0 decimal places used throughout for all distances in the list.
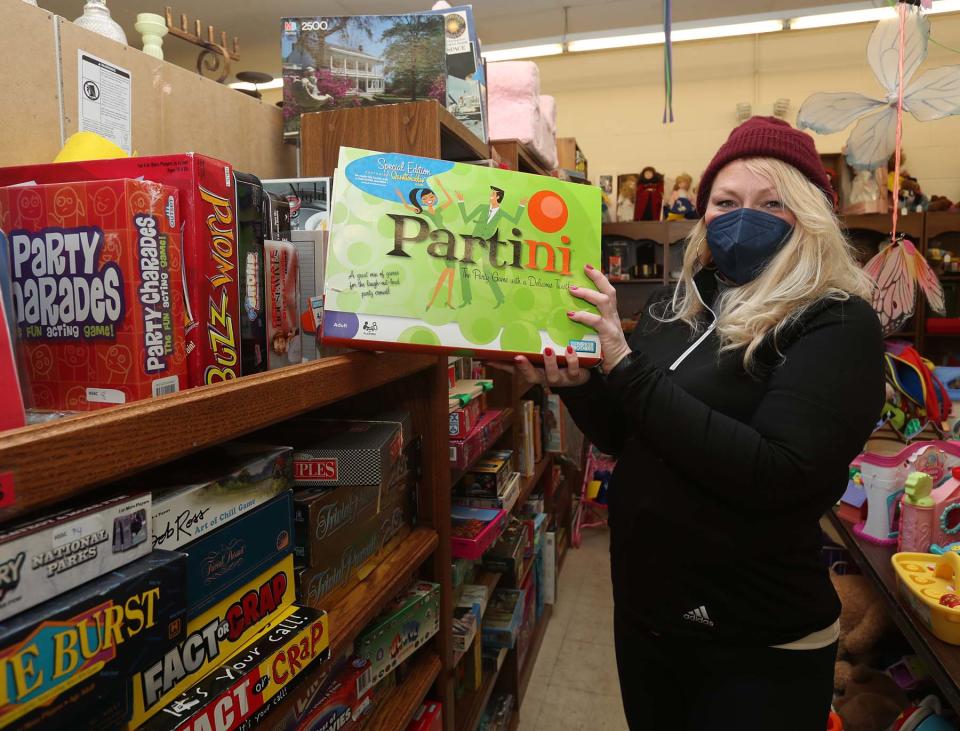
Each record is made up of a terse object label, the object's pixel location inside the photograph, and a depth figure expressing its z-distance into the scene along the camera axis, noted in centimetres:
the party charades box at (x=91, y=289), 67
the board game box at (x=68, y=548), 49
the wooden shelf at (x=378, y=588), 99
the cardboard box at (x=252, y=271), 83
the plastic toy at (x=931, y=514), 170
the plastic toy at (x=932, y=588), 133
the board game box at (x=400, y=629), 119
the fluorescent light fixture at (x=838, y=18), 419
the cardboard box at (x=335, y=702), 98
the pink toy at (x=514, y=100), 263
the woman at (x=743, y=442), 105
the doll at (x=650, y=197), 532
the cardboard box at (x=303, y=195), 119
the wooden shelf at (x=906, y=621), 123
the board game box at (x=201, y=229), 74
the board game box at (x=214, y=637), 63
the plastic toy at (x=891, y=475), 189
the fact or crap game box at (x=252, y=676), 66
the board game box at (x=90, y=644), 48
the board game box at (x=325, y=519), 96
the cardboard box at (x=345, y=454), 101
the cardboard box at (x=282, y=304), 90
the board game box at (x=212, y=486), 68
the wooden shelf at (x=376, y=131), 134
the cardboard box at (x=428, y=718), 136
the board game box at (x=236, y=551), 71
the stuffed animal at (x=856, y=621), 222
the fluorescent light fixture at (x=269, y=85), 576
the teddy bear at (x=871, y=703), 203
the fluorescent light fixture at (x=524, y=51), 477
